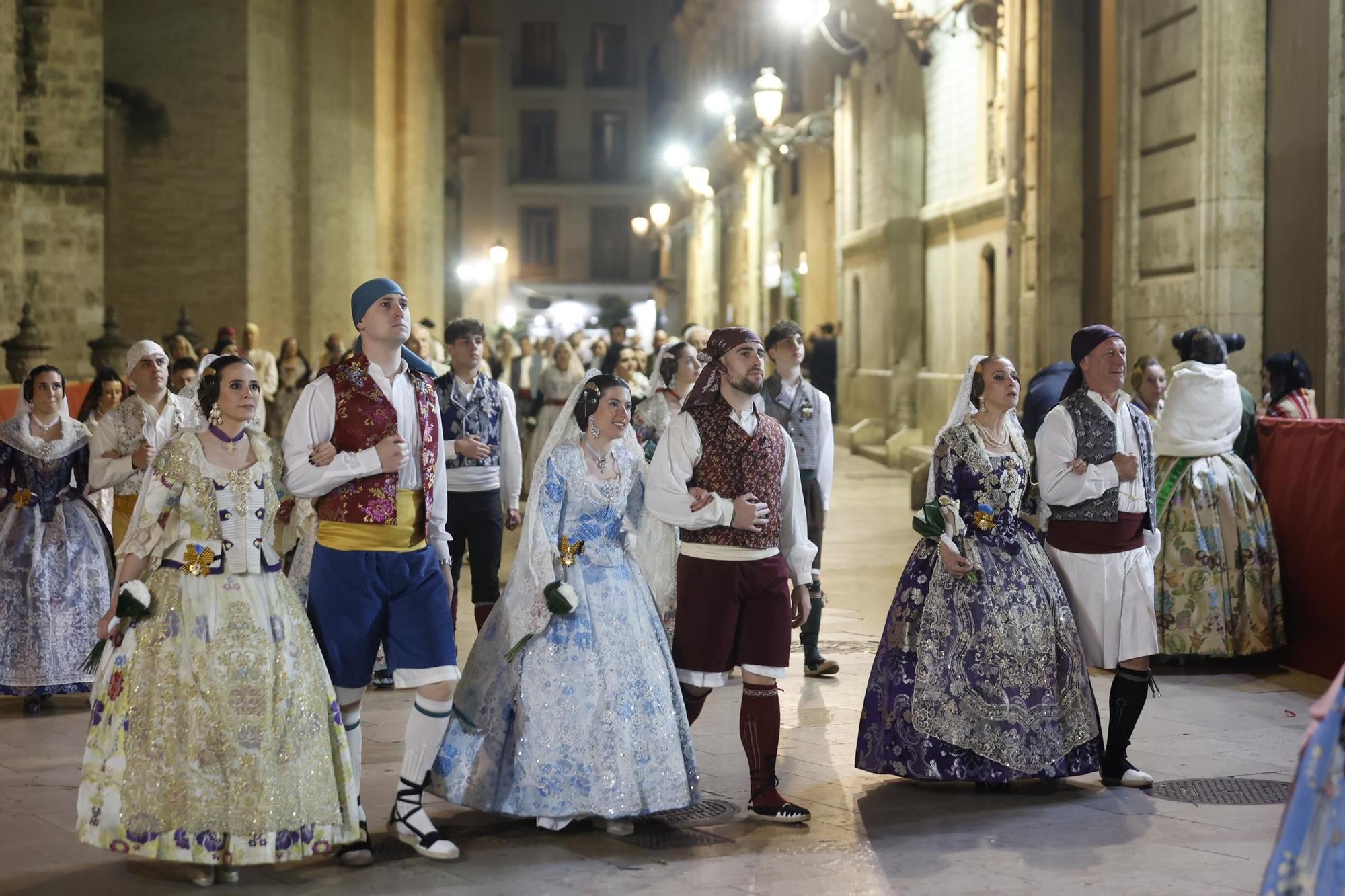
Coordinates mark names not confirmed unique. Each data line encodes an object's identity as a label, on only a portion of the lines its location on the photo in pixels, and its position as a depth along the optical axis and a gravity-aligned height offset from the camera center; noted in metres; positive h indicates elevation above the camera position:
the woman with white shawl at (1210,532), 9.66 -0.82
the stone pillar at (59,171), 21.16 +2.61
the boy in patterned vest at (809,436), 9.61 -0.28
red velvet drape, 9.42 -0.78
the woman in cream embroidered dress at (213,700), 5.64 -1.04
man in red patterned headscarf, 6.56 -0.61
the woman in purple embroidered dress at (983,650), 6.79 -1.04
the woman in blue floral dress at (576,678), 6.23 -1.07
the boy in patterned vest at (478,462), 9.13 -0.41
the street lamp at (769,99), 22.44 +3.70
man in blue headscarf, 6.05 -0.58
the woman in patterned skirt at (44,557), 8.67 -0.88
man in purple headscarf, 7.05 -0.55
